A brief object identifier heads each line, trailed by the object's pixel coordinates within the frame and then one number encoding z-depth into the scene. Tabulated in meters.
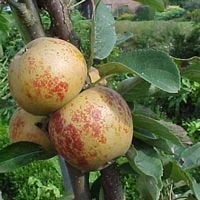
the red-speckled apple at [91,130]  0.71
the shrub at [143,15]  22.64
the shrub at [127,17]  23.46
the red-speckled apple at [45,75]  0.71
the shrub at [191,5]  21.53
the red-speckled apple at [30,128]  0.78
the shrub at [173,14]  23.44
